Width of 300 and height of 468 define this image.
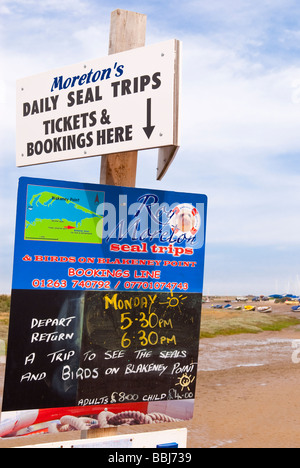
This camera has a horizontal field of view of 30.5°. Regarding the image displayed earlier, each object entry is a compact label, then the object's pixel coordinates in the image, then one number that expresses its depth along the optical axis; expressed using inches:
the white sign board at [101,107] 160.4
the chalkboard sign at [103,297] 171.6
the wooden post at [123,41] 180.5
